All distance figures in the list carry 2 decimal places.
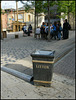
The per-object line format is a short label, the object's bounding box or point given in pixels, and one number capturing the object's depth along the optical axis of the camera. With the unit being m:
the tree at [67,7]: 25.66
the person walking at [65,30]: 14.50
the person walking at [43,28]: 15.16
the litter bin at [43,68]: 4.43
